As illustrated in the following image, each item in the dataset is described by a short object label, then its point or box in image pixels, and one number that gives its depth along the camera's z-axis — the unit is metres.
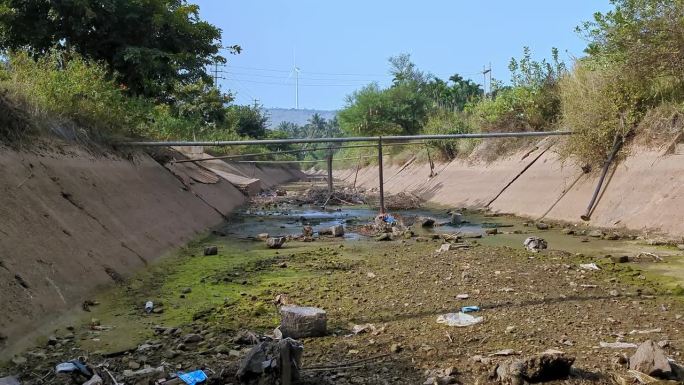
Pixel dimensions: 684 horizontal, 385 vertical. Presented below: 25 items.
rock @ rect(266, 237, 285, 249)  8.47
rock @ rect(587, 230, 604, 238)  8.04
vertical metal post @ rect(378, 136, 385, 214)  11.02
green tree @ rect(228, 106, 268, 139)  44.44
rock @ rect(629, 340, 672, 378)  2.76
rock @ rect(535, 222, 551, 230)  9.46
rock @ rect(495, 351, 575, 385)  2.76
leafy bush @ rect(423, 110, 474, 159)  18.53
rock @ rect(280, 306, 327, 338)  3.71
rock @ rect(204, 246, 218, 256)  7.72
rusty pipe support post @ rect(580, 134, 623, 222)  9.49
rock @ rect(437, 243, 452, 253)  7.19
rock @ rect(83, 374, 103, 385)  2.97
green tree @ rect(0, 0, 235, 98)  12.86
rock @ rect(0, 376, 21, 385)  2.84
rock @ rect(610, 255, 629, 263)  6.03
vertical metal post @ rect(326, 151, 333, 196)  17.39
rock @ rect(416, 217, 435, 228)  10.85
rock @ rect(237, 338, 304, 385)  2.75
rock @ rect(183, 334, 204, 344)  3.71
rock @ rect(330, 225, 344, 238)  9.90
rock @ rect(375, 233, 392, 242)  9.06
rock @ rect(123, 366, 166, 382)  3.02
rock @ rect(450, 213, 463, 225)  11.39
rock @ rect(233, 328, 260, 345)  3.66
